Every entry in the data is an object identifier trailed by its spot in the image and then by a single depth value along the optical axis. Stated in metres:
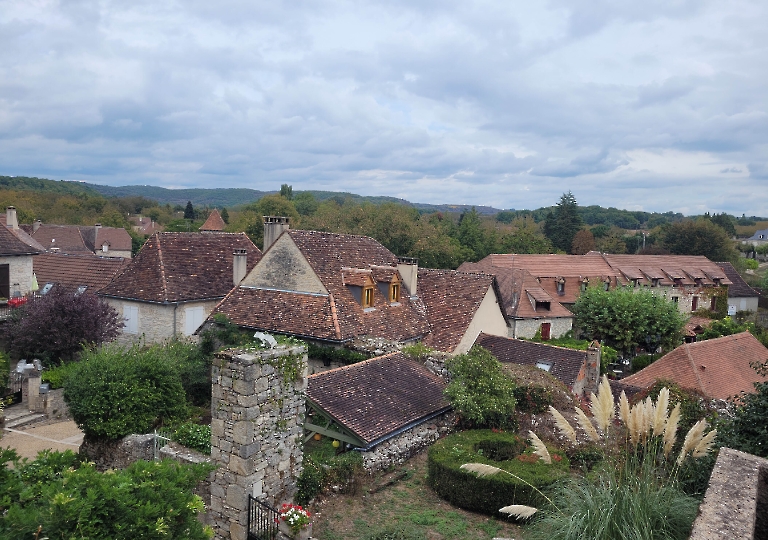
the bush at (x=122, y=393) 12.58
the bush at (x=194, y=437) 11.89
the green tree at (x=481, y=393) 13.74
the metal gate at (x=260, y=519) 9.41
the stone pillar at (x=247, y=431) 9.46
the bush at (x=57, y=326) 19.23
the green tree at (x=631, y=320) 30.97
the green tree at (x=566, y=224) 78.56
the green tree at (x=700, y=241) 68.56
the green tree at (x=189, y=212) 109.81
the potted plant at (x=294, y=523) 9.06
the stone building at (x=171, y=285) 23.36
